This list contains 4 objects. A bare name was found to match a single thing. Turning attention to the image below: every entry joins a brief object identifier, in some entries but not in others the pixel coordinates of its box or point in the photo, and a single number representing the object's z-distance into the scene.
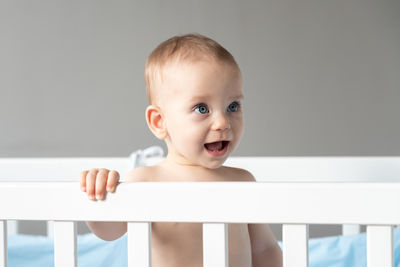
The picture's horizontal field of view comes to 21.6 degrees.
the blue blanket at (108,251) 1.78
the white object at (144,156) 1.88
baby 1.33
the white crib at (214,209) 1.13
